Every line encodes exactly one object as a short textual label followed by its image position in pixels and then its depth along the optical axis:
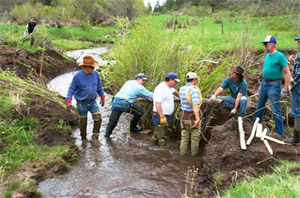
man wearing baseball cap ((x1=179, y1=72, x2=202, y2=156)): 6.01
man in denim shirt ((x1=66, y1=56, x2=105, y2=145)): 6.73
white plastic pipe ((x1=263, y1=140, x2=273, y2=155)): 5.09
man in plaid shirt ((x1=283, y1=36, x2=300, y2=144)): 5.68
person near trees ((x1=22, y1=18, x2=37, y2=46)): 17.00
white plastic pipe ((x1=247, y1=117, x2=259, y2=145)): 5.30
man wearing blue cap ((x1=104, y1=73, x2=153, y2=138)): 7.28
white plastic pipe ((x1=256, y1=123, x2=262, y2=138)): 5.38
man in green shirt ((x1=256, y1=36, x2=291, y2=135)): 6.00
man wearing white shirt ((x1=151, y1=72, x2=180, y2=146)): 6.57
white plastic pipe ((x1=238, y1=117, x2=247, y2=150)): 5.19
